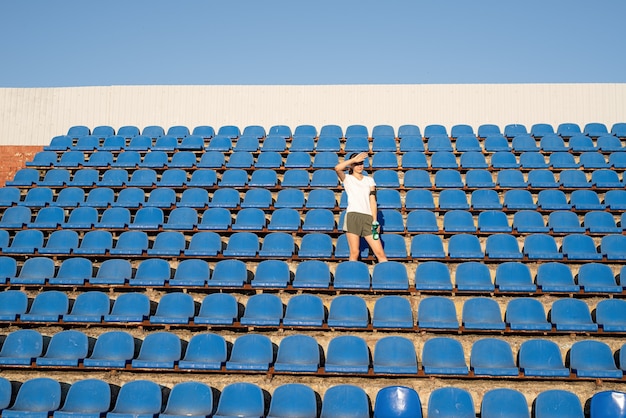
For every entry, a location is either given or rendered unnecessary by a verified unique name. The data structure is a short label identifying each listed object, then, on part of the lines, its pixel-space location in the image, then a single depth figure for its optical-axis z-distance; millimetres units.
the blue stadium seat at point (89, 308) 6422
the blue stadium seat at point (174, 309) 6285
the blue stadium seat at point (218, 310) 6234
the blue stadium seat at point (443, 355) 5625
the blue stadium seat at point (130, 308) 6387
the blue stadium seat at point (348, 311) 6144
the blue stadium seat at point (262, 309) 6215
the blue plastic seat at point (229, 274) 6781
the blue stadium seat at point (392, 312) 6102
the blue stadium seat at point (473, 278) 6578
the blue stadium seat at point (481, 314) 6121
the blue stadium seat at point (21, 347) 5961
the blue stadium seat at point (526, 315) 6059
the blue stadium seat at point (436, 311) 6148
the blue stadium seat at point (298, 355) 5594
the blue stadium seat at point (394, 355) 5559
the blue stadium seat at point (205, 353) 5688
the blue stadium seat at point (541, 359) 5516
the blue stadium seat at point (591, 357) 5609
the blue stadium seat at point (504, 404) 4980
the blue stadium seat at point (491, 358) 5535
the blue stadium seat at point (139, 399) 5238
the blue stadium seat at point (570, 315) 6066
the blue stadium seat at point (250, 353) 5641
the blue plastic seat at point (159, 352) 5746
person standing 6714
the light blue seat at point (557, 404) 5000
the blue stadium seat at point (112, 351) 5801
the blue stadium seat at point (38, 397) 5355
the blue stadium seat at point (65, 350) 5879
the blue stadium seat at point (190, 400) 5211
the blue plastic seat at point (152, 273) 6883
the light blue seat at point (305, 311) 6145
